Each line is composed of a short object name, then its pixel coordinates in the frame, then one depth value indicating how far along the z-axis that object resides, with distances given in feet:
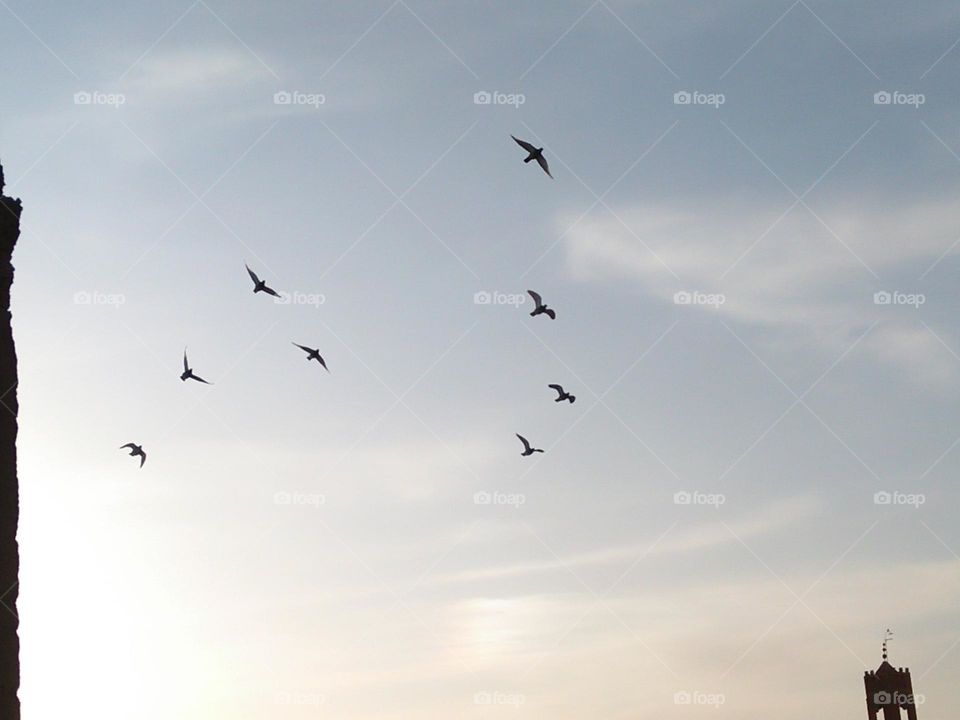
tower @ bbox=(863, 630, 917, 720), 235.40
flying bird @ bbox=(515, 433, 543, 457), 136.07
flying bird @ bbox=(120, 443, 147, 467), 116.98
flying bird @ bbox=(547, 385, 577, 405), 133.18
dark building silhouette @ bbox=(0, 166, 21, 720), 90.22
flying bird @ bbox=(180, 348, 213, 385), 114.56
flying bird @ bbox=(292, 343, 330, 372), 121.49
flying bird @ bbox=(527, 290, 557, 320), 120.26
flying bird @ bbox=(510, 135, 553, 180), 108.06
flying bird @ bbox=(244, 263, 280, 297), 114.32
